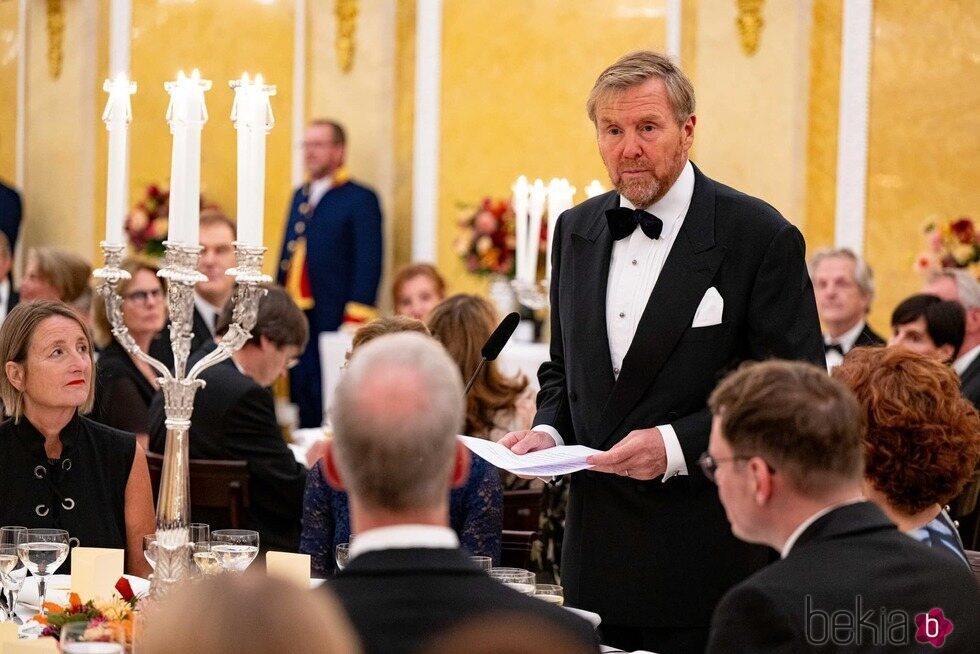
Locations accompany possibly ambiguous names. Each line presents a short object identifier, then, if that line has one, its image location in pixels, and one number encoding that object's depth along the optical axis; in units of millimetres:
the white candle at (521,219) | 11422
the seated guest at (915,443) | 4661
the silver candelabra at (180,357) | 5048
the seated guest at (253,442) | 8418
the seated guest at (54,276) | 12637
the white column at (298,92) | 16988
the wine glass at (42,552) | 4982
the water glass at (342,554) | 5120
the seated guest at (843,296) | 11760
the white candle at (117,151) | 5386
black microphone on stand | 5259
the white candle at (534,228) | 11228
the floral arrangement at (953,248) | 12057
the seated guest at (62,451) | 6412
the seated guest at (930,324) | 10248
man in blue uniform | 15703
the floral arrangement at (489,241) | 14032
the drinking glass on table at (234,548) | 5100
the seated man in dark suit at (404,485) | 3083
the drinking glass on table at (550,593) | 5007
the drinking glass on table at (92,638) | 3895
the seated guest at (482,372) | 8093
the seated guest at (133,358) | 9592
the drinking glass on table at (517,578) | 5020
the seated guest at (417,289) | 12375
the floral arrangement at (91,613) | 4437
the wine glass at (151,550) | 4989
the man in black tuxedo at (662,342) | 5241
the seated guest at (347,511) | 6277
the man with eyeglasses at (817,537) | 3505
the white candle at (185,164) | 5134
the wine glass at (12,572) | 4969
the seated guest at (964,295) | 10844
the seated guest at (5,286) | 14723
